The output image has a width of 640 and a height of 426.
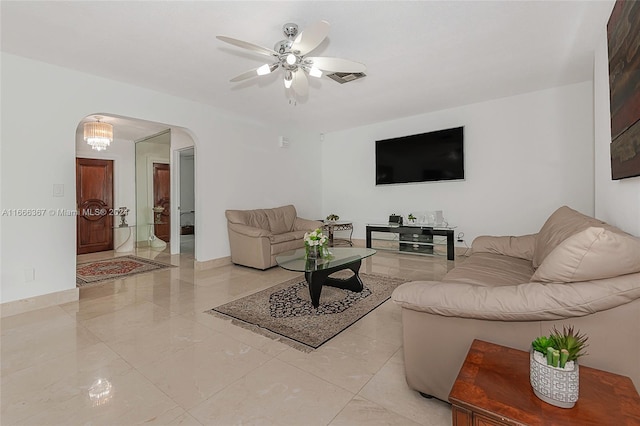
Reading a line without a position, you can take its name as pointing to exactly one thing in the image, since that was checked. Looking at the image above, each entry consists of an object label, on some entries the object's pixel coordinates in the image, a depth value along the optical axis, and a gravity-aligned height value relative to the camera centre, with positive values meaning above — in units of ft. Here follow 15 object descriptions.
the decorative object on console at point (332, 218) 20.49 -0.55
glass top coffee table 8.92 -1.81
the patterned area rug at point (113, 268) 12.73 -2.92
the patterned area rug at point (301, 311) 7.36 -3.13
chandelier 14.55 +4.14
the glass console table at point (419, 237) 15.44 -1.66
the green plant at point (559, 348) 2.95 -1.53
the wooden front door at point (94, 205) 18.65 +0.49
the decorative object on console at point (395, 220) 17.64 -0.63
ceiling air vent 11.17 +5.44
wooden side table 2.77 -2.05
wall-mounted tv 16.29 +3.26
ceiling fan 6.93 +4.22
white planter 2.86 -1.83
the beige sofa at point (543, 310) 3.67 -1.47
